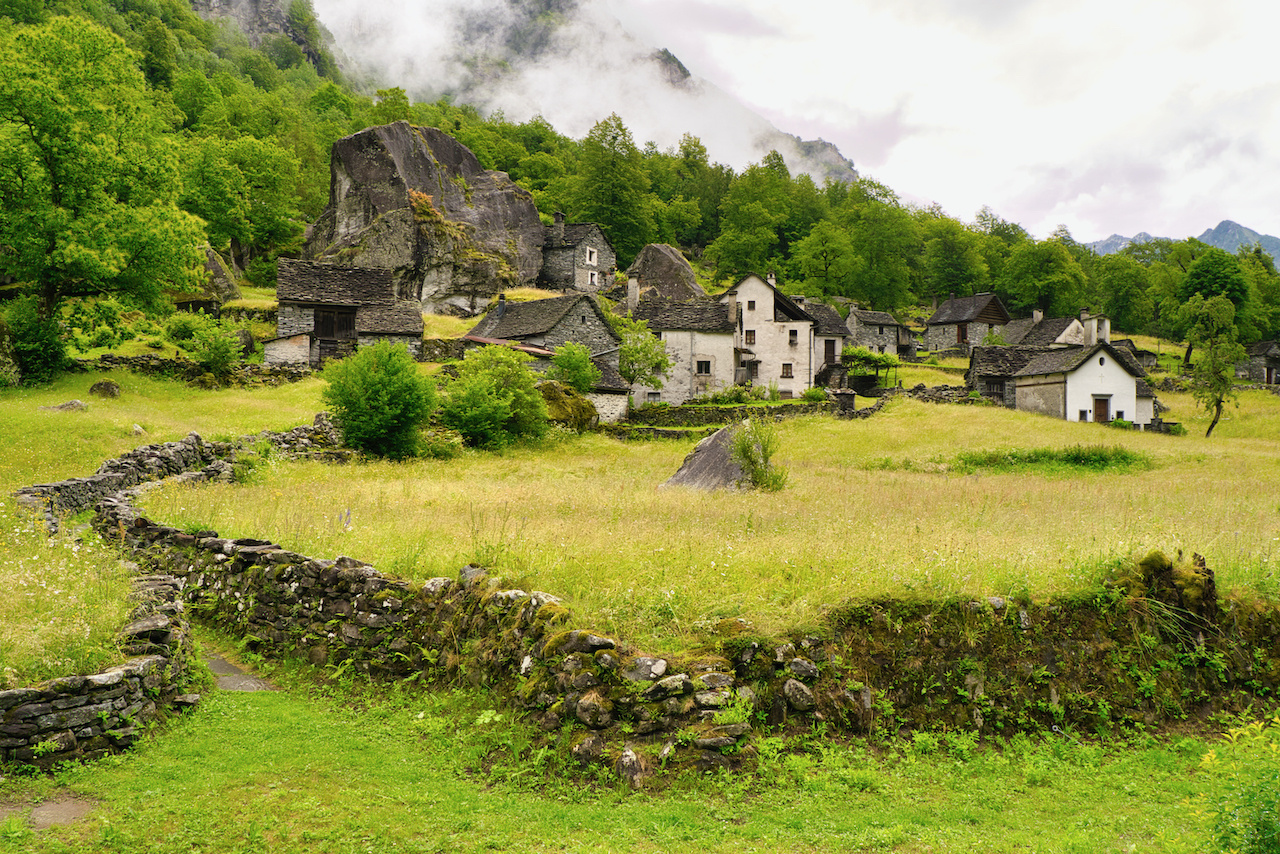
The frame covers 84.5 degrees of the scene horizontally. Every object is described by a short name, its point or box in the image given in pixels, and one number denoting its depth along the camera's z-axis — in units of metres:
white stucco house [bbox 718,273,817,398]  56.84
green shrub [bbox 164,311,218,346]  41.38
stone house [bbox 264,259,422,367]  47.38
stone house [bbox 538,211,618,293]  79.12
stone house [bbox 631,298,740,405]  53.97
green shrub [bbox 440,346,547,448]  31.98
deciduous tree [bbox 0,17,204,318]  27.06
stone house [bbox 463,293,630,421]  50.19
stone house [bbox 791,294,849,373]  63.84
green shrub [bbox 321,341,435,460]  27.06
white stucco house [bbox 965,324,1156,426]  47.06
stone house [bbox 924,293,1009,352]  82.19
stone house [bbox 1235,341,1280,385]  75.56
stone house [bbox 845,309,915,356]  77.69
